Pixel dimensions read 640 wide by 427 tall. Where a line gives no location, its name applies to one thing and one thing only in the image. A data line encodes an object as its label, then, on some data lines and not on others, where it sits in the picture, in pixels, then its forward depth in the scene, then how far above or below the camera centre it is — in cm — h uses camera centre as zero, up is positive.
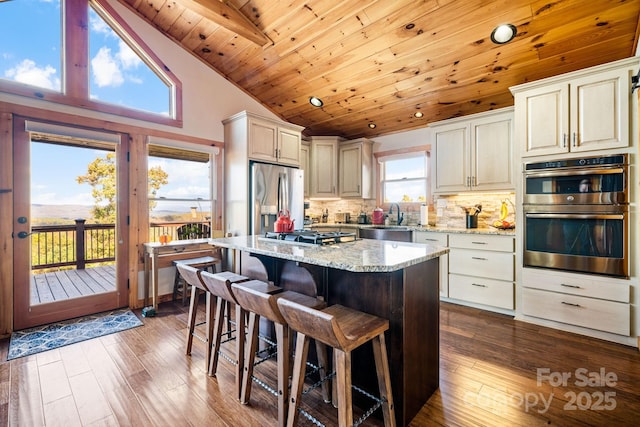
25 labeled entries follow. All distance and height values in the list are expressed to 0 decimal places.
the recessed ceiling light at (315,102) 432 +165
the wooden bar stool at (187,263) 353 -69
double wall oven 255 -3
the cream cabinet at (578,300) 254 -83
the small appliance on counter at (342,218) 539 -12
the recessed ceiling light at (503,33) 267 +167
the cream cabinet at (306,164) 504 +82
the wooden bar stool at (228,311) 185 -68
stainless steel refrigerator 390 +23
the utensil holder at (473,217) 387 -8
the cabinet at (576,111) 254 +95
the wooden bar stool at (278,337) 154 -72
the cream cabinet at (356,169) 489 +73
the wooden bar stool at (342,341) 127 -61
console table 332 -53
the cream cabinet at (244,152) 390 +84
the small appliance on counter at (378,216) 476 -8
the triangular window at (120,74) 327 +165
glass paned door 286 -14
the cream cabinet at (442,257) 366 -58
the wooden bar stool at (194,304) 212 -73
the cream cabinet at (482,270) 321 -68
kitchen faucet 467 -9
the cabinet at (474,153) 349 +74
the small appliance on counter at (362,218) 505 -12
